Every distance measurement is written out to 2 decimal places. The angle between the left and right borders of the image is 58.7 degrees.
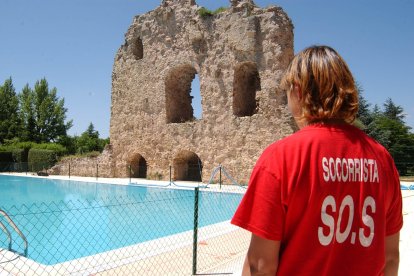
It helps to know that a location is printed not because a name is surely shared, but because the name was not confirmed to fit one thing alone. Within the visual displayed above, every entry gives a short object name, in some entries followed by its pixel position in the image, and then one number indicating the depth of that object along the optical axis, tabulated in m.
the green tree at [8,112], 32.19
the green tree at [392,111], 33.88
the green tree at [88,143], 33.97
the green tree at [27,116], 32.81
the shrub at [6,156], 24.88
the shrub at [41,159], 22.98
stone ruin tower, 14.52
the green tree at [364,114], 22.61
